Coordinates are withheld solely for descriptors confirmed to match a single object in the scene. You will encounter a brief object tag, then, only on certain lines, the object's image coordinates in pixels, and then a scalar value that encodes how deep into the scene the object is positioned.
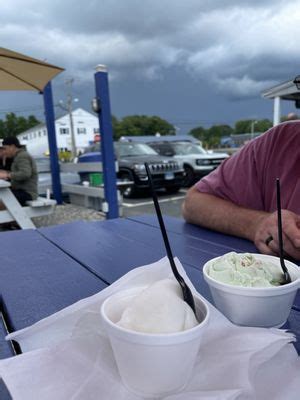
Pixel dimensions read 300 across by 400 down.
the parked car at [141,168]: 8.38
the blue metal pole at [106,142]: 3.69
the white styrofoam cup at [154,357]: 0.38
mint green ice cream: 0.56
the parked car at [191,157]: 9.94
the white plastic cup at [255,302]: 0.54
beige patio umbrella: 3.04
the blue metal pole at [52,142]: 5.03
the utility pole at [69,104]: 29.16
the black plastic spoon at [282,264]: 0.60
